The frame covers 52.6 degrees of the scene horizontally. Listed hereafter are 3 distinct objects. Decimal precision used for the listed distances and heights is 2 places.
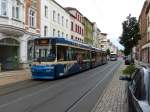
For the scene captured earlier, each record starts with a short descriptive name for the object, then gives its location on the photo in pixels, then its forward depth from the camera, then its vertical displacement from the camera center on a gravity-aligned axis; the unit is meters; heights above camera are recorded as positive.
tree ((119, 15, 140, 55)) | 16.29 +2.48
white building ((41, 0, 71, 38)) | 19.65 +5.39
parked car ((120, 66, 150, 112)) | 2.31 -0.63
